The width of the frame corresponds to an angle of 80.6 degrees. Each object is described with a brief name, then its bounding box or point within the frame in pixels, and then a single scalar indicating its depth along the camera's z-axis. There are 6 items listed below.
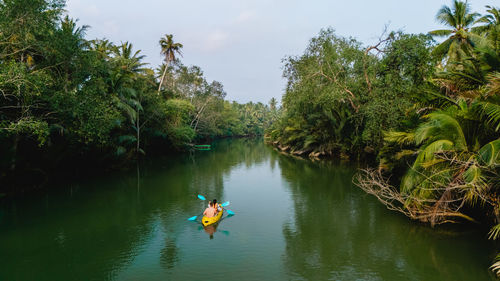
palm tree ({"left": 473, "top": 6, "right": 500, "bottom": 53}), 21.08
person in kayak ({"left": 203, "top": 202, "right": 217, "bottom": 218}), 10.99
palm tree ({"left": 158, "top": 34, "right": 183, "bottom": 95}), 38.34
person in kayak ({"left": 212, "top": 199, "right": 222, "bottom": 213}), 11.40
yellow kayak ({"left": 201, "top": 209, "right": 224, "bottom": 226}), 10.61
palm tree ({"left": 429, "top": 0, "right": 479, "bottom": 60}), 22.72
